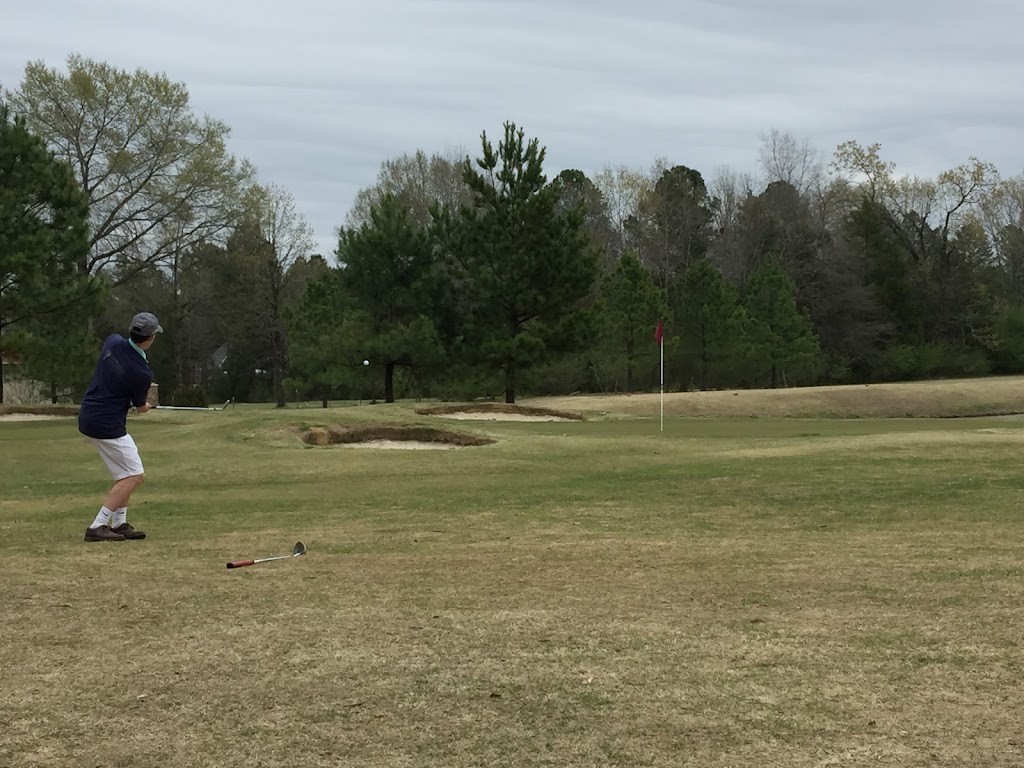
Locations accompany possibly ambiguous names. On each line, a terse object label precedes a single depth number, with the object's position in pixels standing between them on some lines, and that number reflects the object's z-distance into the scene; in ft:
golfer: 29.99
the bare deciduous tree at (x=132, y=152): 157.79
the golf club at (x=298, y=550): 27.35
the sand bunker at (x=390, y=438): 74.69
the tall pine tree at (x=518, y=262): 139.23
